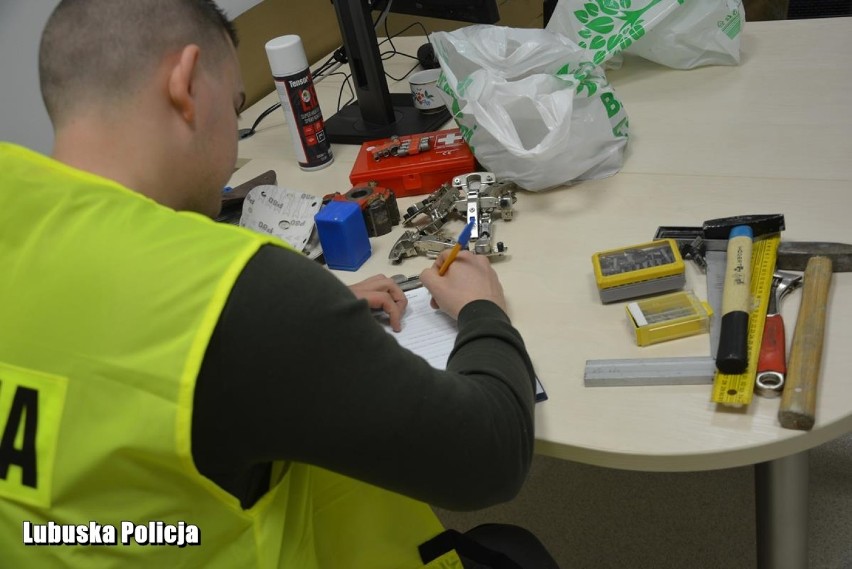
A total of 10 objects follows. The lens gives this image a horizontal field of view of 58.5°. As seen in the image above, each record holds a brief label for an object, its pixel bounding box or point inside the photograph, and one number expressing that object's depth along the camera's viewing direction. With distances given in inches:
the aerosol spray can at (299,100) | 50.7
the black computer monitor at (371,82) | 56.0
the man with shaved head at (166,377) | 22.3
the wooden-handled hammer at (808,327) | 27.7
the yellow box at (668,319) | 33.1
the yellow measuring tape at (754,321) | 29.2
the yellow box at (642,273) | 35.5
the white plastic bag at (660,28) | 54.1
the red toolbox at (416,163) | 49.7
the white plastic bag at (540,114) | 46.0
